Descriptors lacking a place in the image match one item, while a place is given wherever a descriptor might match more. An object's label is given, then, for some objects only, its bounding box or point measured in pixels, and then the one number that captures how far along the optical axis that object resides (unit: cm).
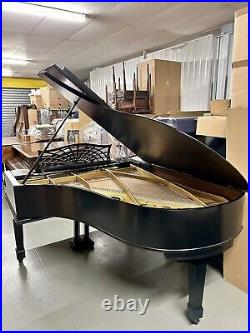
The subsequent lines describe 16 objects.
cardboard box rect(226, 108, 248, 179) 197
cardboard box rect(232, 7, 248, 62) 185
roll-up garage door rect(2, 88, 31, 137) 1098
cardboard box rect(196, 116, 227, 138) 218
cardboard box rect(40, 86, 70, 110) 691
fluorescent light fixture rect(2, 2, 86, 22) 365
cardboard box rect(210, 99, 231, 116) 233
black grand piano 153
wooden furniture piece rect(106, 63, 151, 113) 440
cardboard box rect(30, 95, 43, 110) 766
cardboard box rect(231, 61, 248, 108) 192
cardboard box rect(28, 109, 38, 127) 713
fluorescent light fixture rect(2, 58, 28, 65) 743
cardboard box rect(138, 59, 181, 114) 455
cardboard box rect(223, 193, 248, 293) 206
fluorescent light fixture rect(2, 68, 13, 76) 914
